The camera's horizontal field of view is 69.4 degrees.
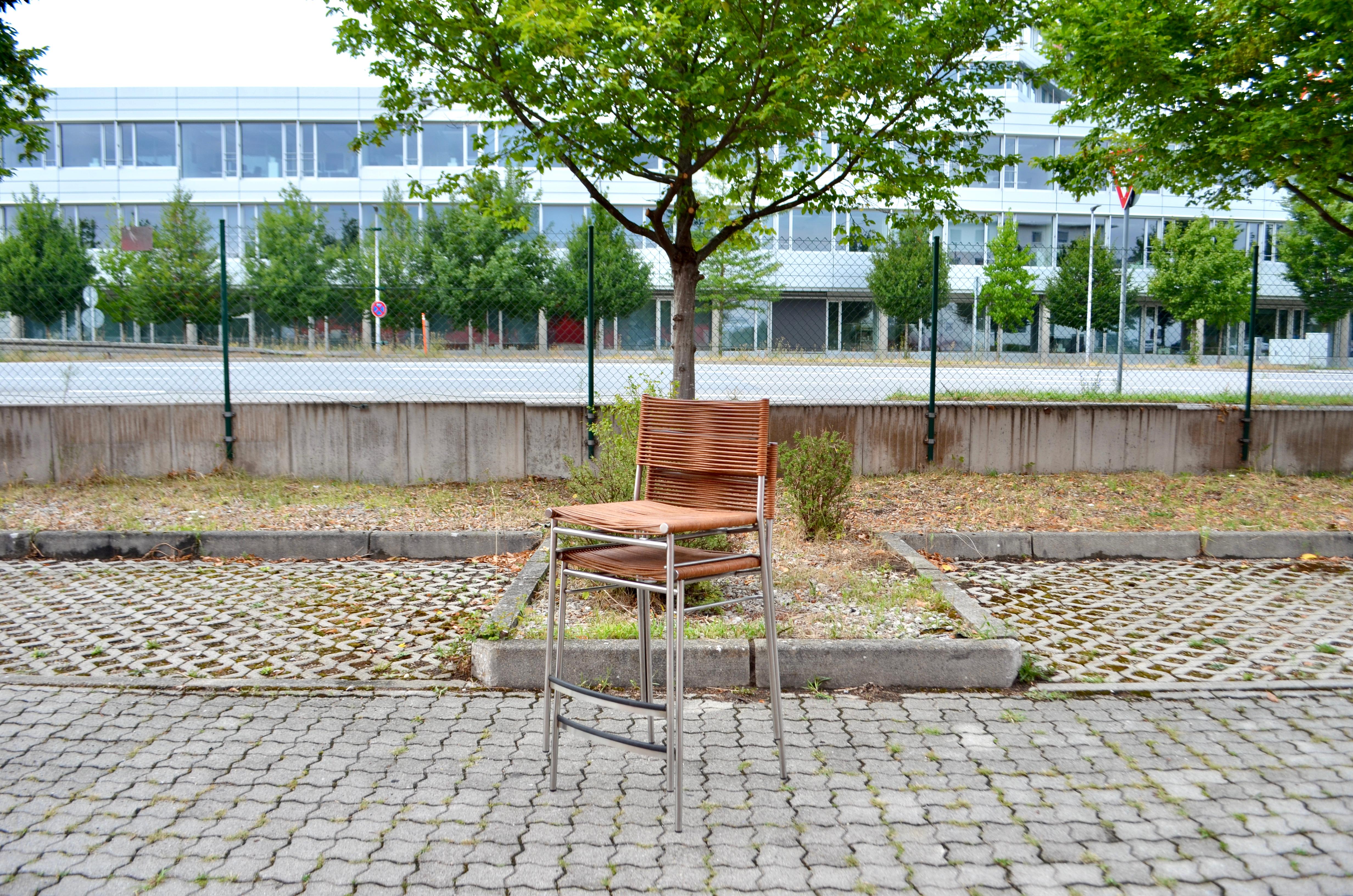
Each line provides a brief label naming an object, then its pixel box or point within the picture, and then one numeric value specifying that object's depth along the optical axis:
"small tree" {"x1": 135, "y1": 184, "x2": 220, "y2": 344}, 10.39
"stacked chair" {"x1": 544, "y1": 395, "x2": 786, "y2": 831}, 3.12
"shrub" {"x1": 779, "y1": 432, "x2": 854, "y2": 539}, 7.12
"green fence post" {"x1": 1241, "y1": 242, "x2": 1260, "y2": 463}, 10.48
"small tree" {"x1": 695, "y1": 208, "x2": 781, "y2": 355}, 10.95
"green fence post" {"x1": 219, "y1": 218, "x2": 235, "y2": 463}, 9.71
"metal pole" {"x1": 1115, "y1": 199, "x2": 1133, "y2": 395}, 13.48
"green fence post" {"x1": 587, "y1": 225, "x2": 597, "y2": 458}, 9.67
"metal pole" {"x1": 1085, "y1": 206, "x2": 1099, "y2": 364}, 13.40
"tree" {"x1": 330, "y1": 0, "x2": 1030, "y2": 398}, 7.09
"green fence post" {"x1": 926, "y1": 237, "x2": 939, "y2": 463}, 10.08
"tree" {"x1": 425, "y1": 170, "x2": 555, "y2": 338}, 9.19
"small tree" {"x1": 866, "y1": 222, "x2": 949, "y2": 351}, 10.51
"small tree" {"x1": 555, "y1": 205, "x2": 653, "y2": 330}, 10.41
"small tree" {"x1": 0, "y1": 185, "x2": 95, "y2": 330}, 10.33
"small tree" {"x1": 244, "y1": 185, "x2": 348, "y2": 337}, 10.43
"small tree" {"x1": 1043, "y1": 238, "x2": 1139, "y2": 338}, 13.45
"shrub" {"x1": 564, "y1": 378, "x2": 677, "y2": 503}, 6.64
